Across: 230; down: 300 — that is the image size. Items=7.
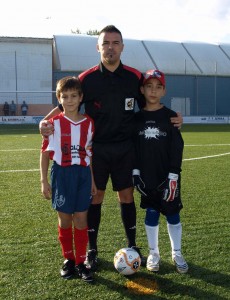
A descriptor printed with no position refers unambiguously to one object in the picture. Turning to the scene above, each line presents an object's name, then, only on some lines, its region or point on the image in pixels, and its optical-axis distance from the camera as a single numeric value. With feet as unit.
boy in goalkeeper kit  10.86
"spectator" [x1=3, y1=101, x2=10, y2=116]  77.80
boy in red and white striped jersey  10.27
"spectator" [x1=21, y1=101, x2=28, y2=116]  78.45
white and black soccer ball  10.27
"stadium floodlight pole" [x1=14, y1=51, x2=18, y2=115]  86.89
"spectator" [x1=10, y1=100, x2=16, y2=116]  78.42
